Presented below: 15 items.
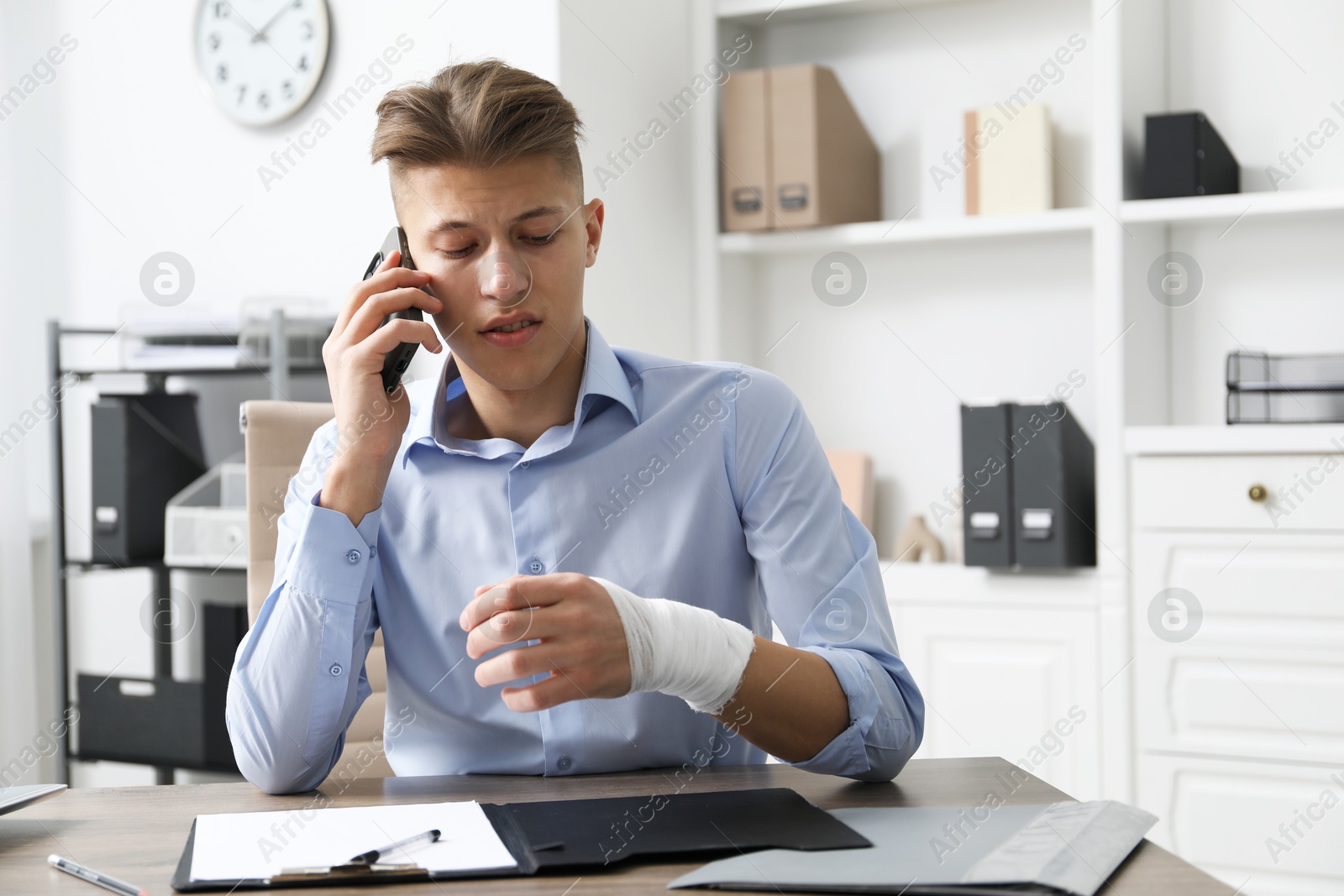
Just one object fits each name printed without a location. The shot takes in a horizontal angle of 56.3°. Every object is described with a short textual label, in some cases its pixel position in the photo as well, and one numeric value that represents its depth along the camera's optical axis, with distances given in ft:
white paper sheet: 2.70
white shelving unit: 7.82
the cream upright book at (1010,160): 8.26
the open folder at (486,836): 2.65
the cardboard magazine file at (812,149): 8.57
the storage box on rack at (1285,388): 7.31
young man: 3.83
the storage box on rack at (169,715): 8.54
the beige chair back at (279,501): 4.93
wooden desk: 2.58
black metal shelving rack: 8.63
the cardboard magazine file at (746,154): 8.82
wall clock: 9.09
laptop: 3.21
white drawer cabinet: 7.06
